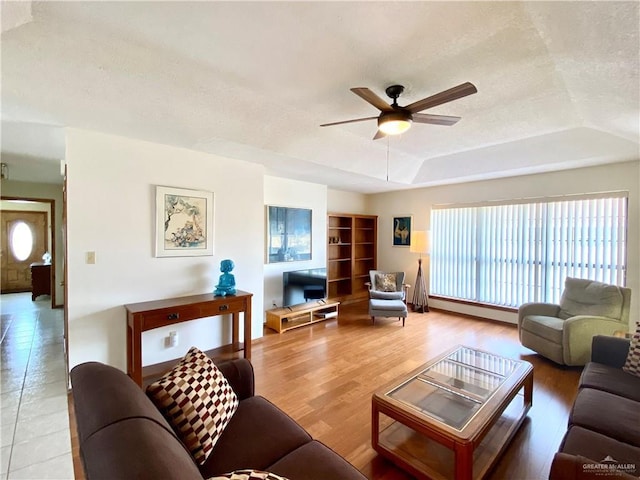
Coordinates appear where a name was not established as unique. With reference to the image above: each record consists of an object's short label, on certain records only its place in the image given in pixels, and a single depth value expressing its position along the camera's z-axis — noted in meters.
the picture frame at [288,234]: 4.46
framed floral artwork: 3.02
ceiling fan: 1.80
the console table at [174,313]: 2.55
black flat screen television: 4.48
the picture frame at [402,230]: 5.83
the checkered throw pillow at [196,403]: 1.28
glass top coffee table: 1.59
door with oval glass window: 6.80
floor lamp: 5.16
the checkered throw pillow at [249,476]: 0.83
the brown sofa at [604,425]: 1.12
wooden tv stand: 4.17
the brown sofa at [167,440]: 0.77
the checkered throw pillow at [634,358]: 1.96
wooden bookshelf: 5.85
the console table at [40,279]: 6.00
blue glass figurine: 3.24
